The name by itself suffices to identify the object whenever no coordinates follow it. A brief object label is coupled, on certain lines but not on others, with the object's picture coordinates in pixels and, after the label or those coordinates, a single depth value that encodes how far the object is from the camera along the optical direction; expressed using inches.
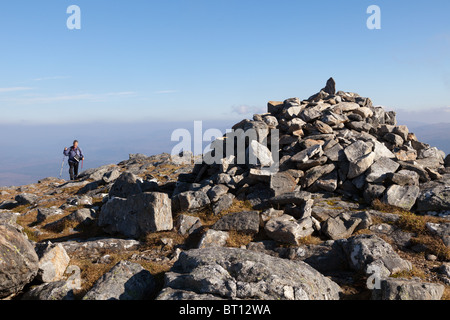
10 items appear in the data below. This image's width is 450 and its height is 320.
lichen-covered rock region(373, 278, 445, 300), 359.3
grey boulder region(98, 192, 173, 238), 686.5
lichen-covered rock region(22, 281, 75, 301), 396.2
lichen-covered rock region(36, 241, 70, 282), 442.9
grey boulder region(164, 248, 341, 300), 357.4
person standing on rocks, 1492.4
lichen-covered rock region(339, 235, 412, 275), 462.6
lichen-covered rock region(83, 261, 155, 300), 379.2
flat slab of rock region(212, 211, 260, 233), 653.9
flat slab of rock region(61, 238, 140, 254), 637.3
